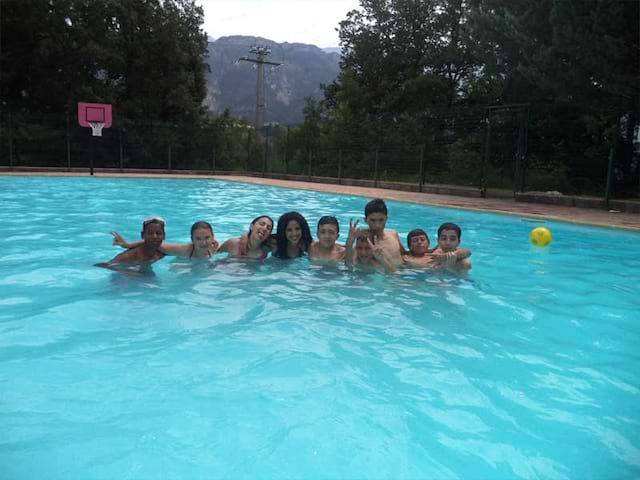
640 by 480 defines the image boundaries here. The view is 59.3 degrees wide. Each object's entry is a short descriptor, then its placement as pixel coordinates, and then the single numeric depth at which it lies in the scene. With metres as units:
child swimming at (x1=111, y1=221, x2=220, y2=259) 5.69
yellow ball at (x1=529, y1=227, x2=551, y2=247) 8.15
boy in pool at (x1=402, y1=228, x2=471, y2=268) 5.75
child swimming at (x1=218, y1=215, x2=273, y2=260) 5.71
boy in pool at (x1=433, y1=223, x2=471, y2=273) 5.55
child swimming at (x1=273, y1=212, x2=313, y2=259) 5.71
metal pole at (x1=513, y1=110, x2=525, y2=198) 14.23
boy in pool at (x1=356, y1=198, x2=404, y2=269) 5.34
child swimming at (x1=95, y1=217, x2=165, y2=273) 5.20
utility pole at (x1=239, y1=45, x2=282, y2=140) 37.28
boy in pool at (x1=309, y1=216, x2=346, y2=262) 5.56
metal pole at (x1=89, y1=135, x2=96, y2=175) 20.69
